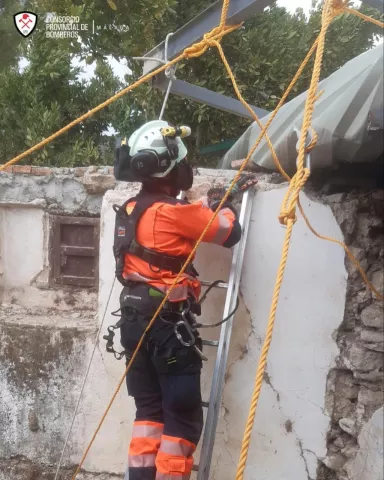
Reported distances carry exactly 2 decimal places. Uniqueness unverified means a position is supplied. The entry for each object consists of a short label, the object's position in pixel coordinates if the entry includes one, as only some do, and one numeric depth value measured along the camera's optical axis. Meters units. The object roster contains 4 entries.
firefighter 2.31
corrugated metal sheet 1.91
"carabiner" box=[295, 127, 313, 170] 1.94
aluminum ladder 2.52
